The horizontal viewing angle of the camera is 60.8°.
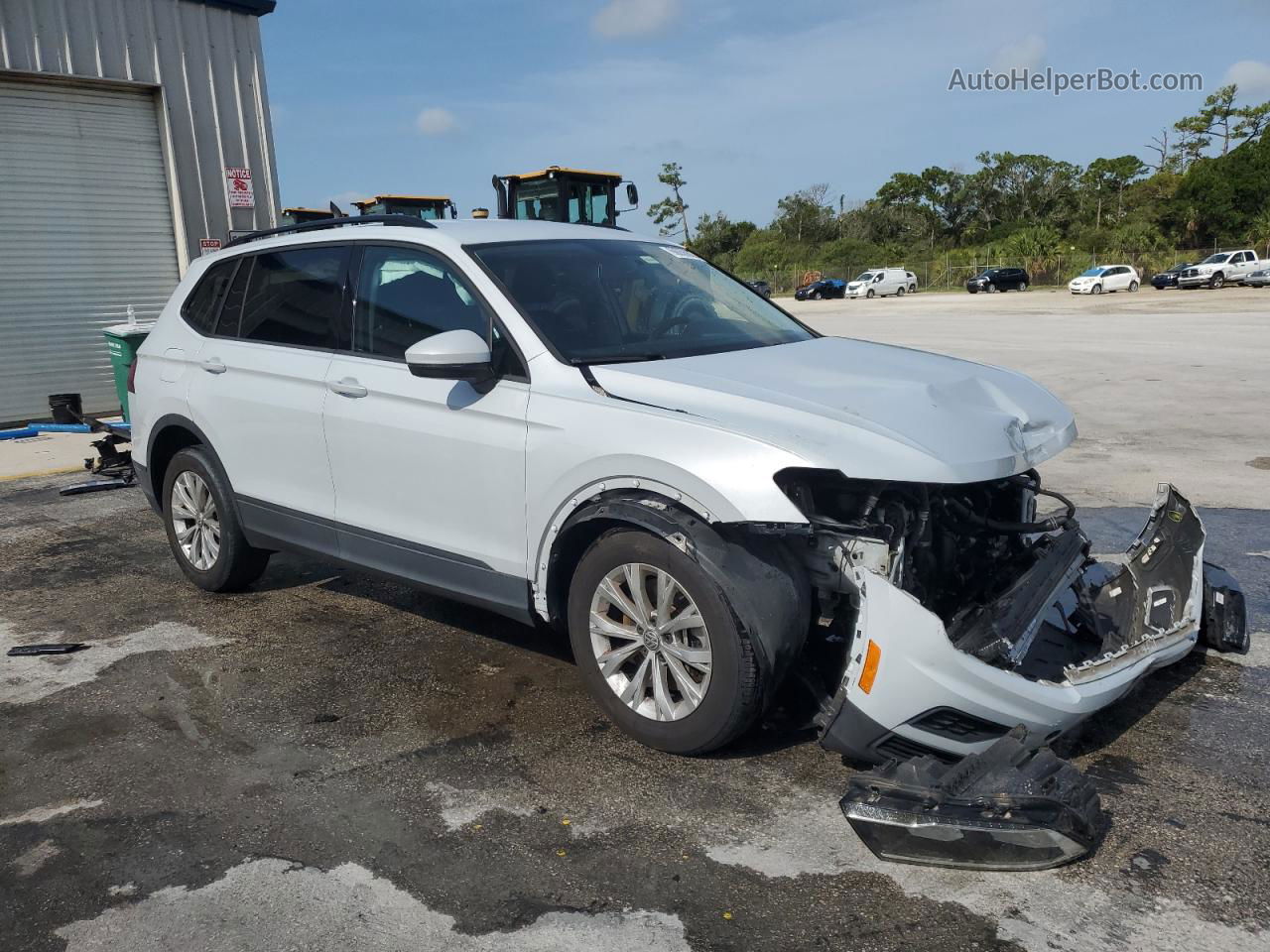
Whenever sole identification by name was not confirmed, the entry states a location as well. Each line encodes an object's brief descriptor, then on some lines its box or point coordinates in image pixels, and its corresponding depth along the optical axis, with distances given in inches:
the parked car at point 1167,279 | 1872.5
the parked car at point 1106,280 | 1866.4
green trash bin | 394.0
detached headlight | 113.1
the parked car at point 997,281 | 2148.1
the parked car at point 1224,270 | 1793.8
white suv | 129.3
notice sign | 537.0
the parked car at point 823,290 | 2322.8
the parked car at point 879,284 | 2251.5
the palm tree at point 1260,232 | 2260.1
